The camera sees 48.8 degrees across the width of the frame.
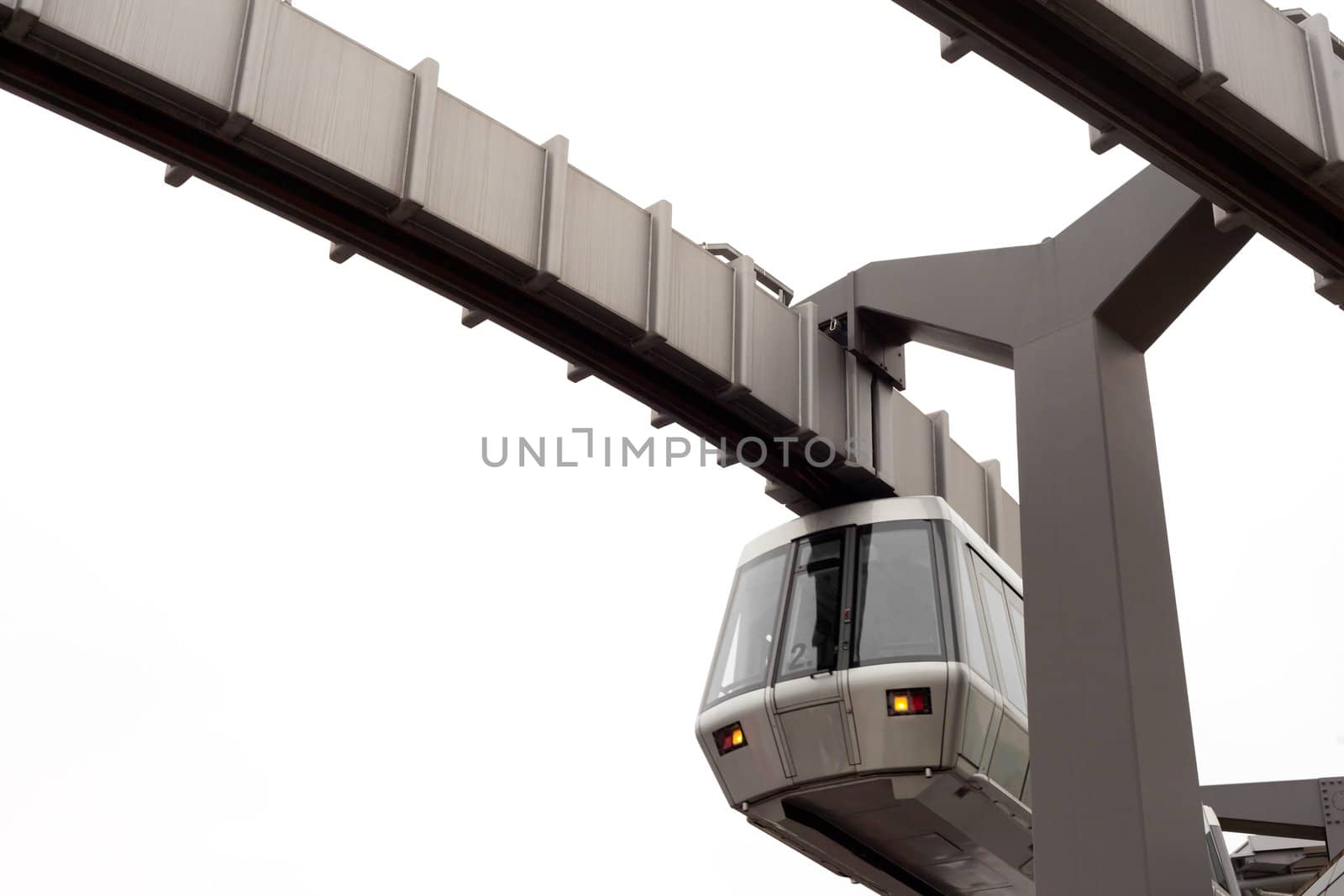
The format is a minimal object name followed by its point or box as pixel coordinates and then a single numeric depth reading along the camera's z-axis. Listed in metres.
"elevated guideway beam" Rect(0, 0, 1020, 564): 10.48
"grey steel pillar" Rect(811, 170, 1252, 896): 10.12
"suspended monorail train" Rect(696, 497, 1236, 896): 13.02
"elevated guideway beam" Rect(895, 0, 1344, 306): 8.98
